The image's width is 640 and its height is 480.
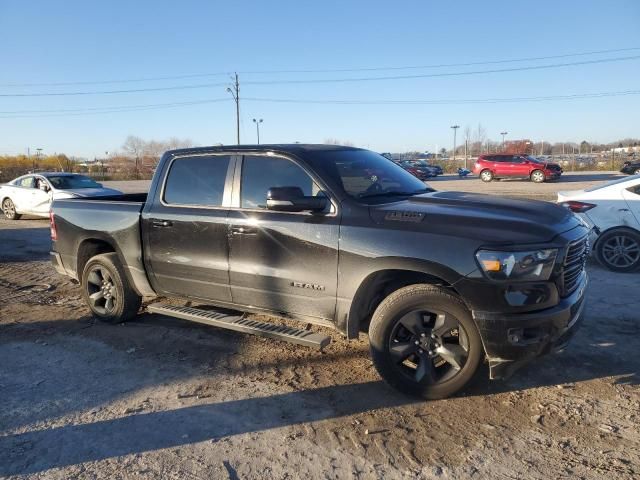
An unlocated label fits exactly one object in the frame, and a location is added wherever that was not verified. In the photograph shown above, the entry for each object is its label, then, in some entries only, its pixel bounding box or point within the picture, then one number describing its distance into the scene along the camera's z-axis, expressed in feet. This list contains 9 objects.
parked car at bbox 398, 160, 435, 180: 130.11
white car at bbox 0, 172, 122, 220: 45.96
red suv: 98.94
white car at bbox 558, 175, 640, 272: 24.49
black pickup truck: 11.03
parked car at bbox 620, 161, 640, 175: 99.57
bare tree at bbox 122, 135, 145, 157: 235.44
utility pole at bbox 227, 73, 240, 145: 176.76
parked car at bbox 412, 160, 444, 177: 138.97
